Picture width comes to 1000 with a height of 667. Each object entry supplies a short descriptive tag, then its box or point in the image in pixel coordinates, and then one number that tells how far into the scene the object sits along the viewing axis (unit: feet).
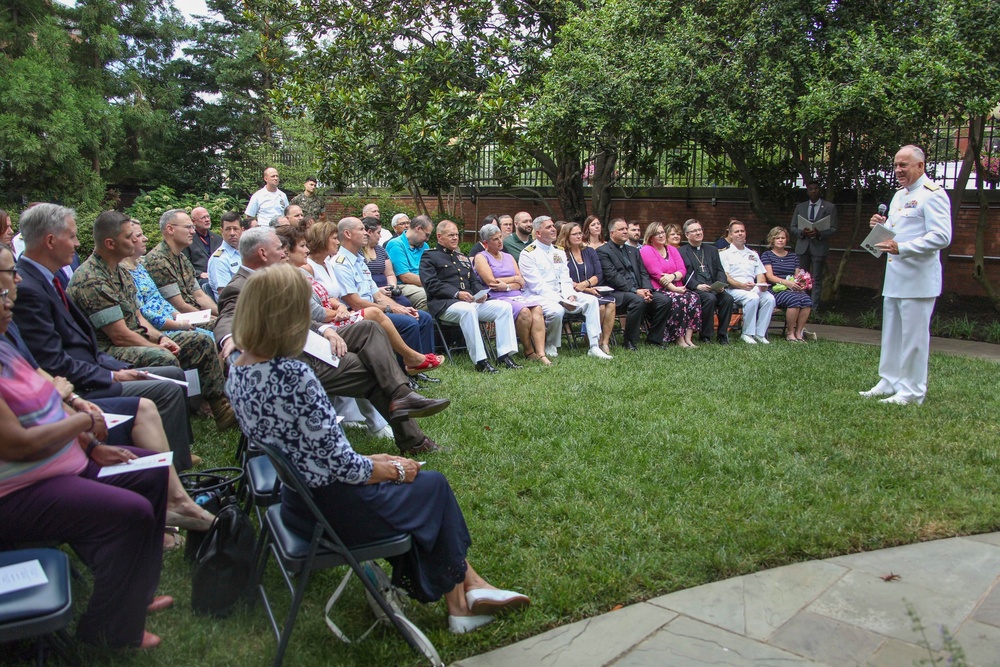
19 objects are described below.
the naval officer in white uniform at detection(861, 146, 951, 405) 21.63
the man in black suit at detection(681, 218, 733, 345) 32.68
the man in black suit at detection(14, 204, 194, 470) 13.41
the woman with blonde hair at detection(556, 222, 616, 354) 30.27
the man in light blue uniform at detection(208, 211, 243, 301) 23.97
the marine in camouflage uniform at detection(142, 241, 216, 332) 21.13
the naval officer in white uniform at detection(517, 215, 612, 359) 29.07
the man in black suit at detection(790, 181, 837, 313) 39.55
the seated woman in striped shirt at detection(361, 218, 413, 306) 28.71
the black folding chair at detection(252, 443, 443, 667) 9.36
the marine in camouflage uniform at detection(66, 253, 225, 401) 16.81
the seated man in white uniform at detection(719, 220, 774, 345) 32.91
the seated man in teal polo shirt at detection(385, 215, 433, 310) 30.35
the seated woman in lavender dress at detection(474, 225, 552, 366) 27.78
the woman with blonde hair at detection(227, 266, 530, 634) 9.67
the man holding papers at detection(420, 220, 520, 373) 26.63
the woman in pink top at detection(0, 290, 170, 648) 9.31
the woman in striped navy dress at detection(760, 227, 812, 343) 33.68
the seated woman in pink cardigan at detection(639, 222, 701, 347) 31.68
